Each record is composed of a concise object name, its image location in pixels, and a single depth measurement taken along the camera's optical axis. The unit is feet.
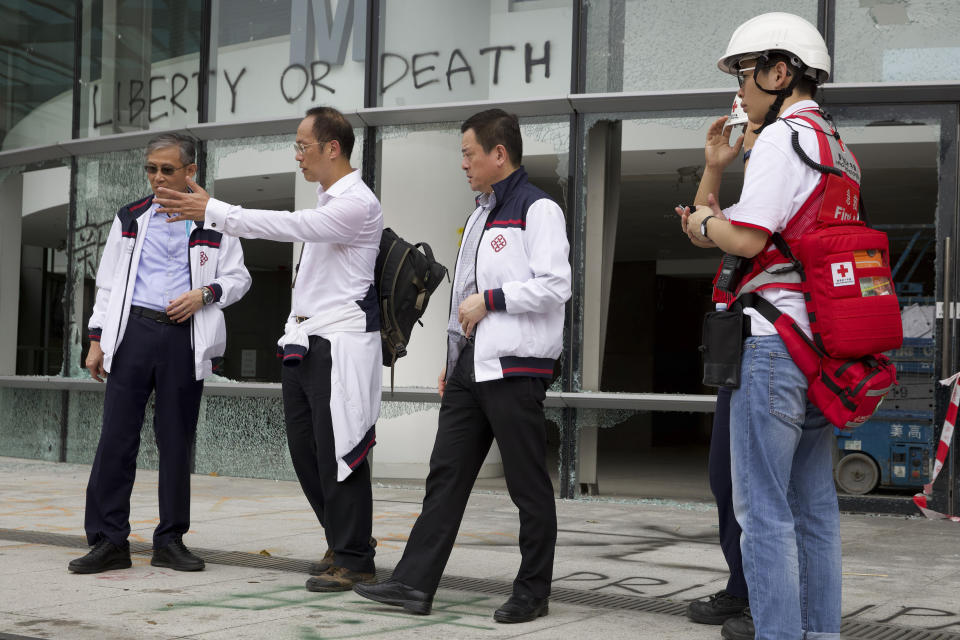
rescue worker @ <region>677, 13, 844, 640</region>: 10.45
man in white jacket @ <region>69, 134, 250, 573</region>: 16.24
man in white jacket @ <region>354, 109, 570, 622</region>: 13.50
